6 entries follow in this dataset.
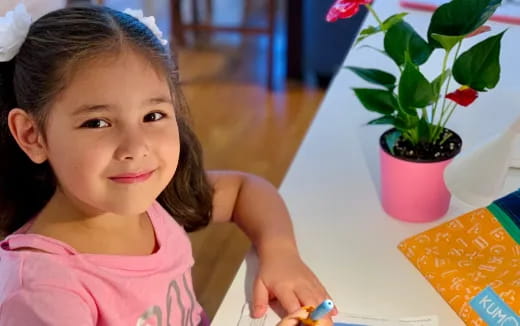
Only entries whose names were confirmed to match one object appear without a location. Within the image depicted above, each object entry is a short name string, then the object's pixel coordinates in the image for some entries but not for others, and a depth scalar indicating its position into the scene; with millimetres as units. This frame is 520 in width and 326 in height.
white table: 896
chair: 2970
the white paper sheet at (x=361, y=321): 851
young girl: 818
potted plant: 884
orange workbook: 845
